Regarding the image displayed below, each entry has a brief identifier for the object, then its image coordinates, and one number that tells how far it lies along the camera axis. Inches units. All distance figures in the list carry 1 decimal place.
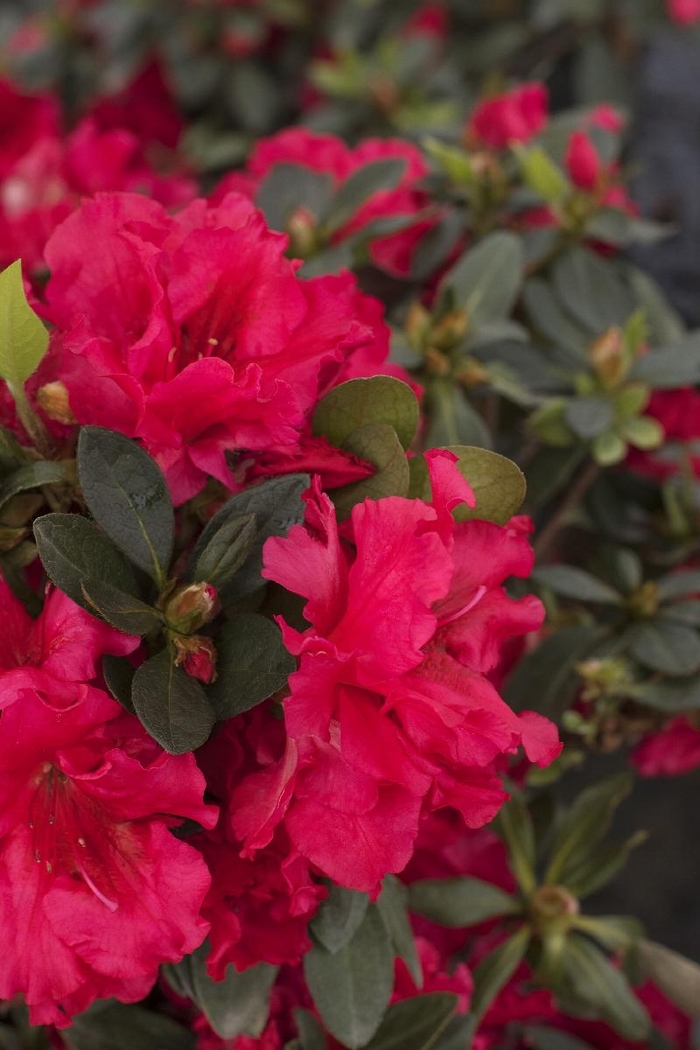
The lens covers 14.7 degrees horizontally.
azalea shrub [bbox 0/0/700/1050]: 20.7
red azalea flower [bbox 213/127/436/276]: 27.4
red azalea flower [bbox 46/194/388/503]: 21.3
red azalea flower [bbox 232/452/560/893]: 20.4
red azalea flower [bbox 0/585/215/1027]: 20.6
